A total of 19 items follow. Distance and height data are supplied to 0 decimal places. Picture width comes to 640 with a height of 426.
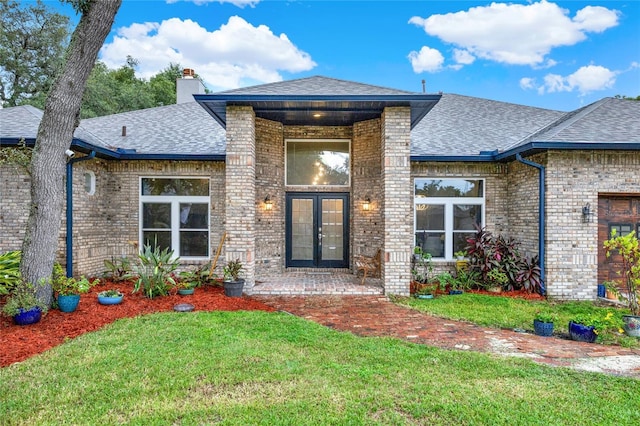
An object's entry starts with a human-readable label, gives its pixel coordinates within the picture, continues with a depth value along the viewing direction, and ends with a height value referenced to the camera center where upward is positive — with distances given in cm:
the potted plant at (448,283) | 718 -160
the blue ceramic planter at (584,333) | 447 -165
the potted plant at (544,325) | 471 -161
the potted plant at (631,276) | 475 -100
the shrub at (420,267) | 783 -137
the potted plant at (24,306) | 469 -136
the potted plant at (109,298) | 572 -150
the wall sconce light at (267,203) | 845 +19
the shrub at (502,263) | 704 -116
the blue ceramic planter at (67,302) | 528 -146
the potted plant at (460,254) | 796 -105
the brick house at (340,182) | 686 +67
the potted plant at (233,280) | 661 -140
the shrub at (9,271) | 561 -104
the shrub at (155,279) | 630 -130
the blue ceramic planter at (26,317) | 471 -151
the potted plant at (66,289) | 529 -128
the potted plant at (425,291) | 678 -170
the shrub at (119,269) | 739 -138
